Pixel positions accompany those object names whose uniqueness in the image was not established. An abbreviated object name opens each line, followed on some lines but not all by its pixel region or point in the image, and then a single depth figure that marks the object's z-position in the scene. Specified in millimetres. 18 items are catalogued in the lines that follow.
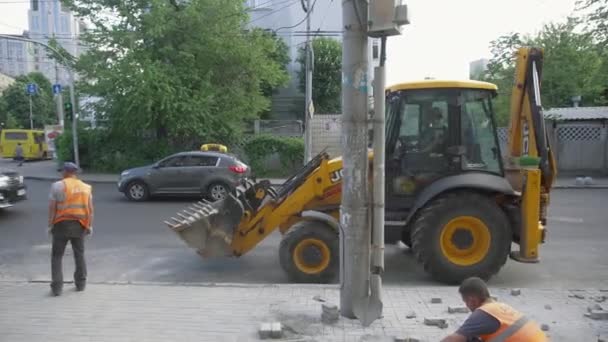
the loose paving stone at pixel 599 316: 5492
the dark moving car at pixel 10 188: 12156
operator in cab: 7410
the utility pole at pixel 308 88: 20478
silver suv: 15688
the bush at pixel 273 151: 23328
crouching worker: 3283
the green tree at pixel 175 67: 22047
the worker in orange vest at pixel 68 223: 6344
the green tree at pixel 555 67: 23500
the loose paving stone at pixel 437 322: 5223
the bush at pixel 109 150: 24502
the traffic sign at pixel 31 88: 42897
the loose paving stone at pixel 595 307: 5734
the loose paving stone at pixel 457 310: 5613
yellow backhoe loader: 7105
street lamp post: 23188
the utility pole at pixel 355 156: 5047
